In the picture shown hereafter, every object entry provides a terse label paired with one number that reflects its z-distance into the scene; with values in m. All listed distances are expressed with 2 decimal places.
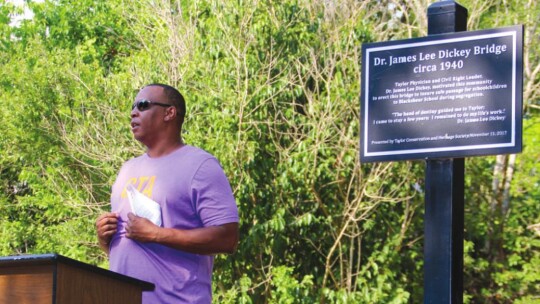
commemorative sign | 4.81
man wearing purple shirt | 3.95
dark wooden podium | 3.18
